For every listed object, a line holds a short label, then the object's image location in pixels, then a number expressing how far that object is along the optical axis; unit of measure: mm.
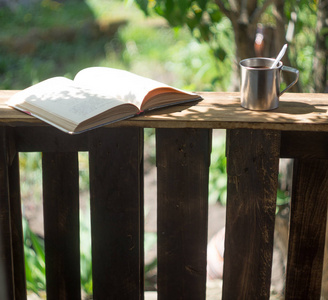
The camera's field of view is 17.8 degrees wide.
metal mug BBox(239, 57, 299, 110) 1885
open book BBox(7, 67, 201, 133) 1822
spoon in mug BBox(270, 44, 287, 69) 1884
